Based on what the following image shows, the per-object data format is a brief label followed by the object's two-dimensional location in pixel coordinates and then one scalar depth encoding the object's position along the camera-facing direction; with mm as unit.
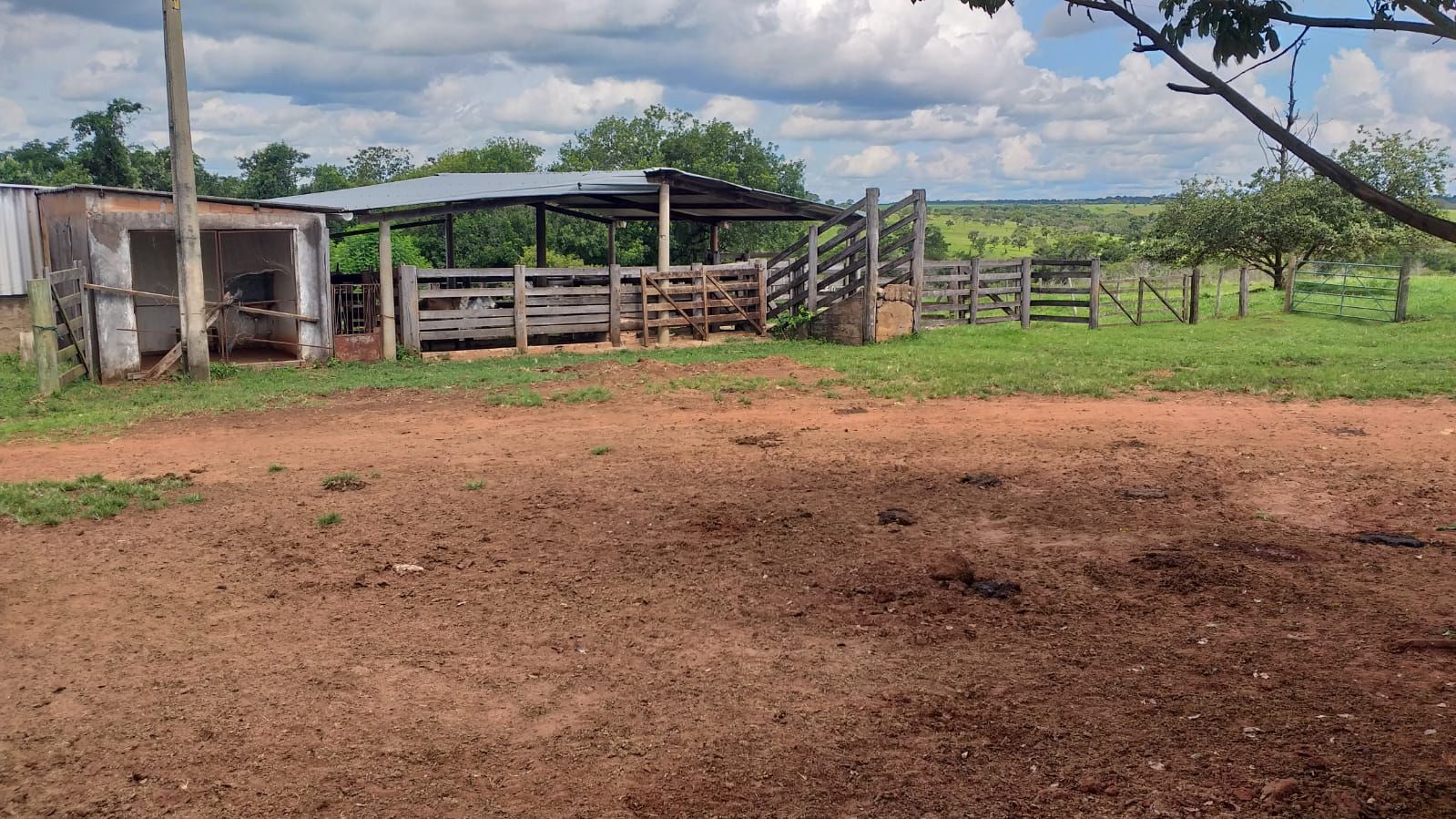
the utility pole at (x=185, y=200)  14258
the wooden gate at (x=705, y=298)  20828
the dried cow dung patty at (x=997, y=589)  5996
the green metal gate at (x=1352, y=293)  23906
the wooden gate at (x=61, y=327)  12867
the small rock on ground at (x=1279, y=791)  3689
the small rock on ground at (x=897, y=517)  7452
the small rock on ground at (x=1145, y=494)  8148
